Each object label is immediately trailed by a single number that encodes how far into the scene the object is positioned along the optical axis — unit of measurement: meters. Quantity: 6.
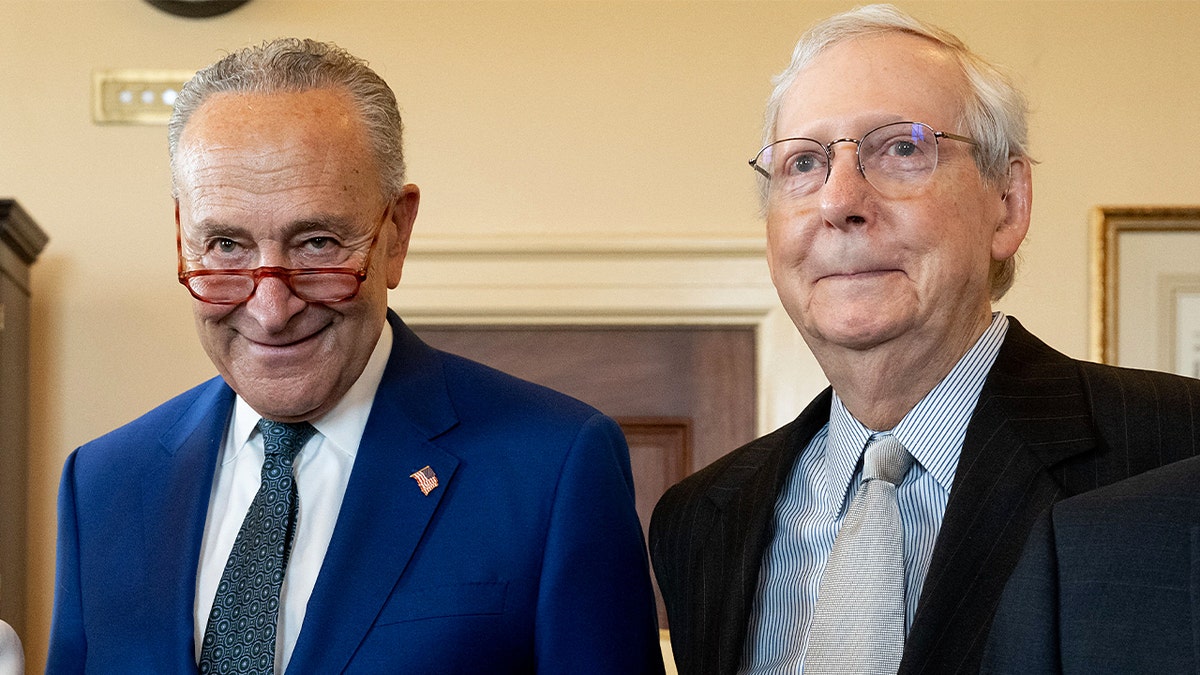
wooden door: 3.50
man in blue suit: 1.51
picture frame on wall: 3.38
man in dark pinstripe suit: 1.45
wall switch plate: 3.40
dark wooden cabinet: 3.03
